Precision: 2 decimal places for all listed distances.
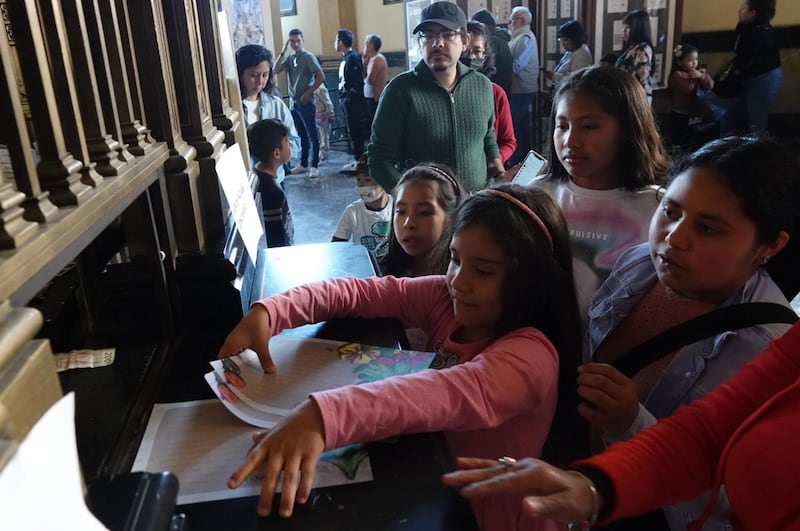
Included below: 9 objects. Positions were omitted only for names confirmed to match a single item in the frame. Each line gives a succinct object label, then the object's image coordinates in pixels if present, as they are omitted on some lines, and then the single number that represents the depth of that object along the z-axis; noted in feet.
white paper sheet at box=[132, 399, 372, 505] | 2.39
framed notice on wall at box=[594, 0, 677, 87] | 18.61
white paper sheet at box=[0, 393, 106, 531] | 1.17
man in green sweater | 7.27
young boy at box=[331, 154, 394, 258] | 8.39
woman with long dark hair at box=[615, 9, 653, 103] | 15.25
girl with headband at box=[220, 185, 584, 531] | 2.43
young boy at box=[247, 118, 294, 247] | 8.55
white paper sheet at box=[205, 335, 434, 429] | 2.86
